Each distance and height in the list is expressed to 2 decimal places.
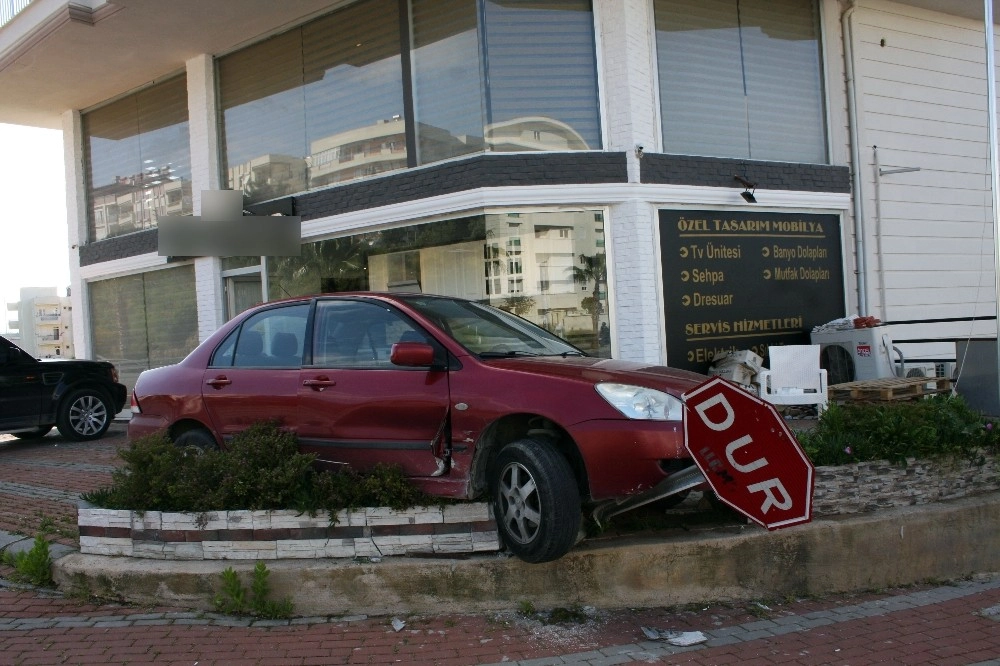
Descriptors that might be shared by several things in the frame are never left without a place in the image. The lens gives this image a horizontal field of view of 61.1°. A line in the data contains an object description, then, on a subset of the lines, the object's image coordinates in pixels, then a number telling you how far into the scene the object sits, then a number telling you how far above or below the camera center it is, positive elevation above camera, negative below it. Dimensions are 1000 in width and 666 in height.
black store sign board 10.41 +0.52
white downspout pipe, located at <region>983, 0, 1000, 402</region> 7.35 +1.61
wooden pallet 8.26 -0.77
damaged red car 4.43 -0.38
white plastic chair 9.46 -0.59
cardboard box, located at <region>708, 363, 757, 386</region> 10.09 -0.63
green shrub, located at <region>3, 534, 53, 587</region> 5.26 -1.29
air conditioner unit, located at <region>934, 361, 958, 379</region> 10.77 -0.77
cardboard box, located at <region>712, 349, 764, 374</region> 10.20 -0.48
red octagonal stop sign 4.29 -0.68
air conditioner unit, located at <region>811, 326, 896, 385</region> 10.02 -0.48
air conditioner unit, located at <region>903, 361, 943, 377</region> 10.61 -0.76
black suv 10.85 -0.52
